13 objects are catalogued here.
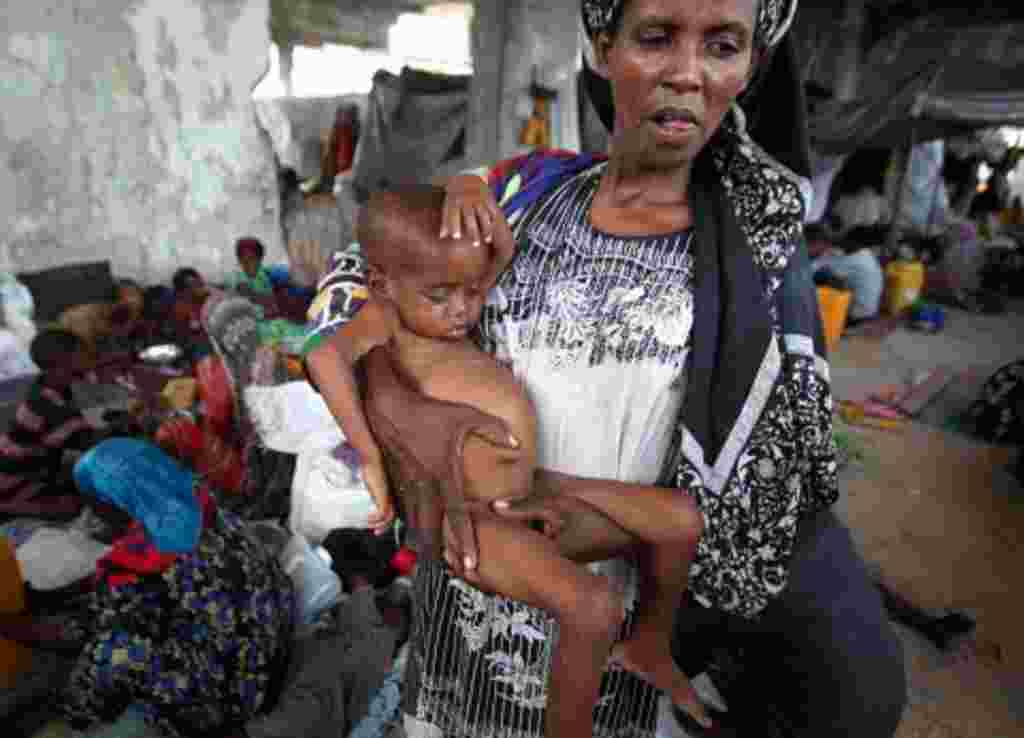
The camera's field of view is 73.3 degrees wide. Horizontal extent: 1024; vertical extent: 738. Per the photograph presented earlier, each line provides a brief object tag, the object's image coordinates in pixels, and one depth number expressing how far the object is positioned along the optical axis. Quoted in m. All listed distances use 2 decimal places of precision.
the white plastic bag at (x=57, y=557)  3.04
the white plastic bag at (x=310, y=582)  2.84
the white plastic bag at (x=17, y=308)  4.88
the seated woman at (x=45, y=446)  3.36
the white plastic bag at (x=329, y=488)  3.10
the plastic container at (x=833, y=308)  7.29
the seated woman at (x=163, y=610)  2.12
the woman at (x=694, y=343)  1.07
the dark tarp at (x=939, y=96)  7.33
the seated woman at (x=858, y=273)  7.99
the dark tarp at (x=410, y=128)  7.56
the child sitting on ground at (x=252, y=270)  5.50
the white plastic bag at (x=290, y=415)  3.29
